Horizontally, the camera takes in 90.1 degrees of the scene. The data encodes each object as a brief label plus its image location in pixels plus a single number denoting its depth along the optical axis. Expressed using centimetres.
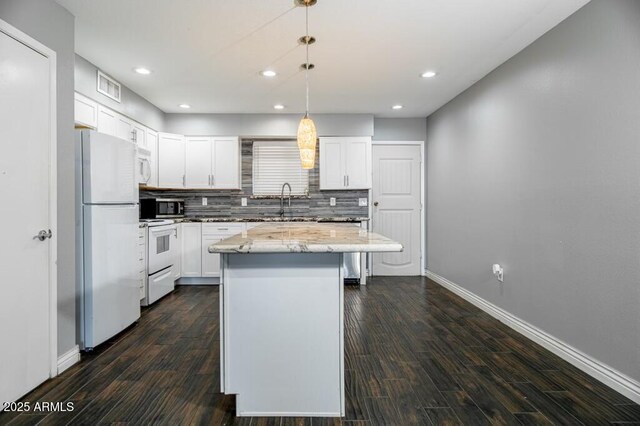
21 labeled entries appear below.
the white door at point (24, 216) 174
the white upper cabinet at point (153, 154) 418
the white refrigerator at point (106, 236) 240
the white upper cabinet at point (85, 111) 281
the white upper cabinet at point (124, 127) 346
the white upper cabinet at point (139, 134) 378
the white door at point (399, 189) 502
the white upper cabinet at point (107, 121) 315
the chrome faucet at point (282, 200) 489
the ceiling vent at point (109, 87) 316
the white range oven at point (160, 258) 354
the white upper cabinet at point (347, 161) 474
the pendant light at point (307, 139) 229
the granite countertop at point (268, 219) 443
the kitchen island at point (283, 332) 163
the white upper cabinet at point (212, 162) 465
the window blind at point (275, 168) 496
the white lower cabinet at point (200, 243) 442
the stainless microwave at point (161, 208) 388
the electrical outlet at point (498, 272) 303
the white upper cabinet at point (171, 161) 442
